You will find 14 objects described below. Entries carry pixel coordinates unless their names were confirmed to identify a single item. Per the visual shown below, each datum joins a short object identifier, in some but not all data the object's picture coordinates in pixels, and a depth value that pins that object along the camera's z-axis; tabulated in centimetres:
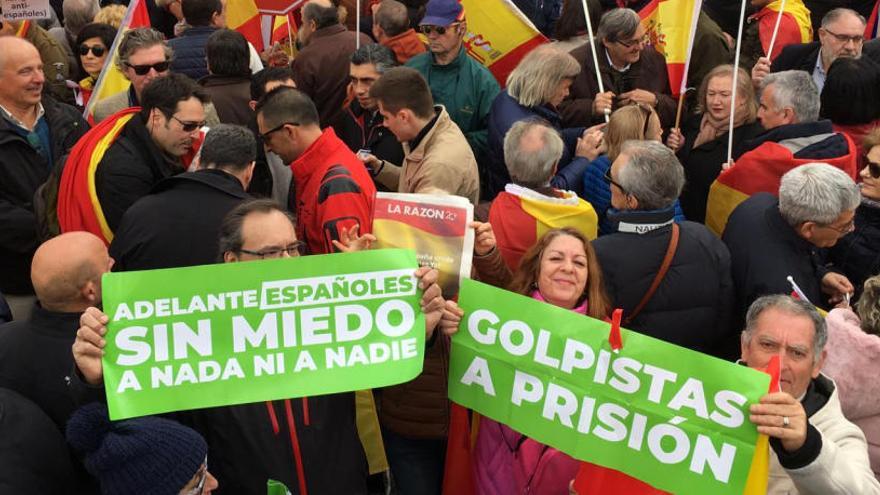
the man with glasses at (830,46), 681
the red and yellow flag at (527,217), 457
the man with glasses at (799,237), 430
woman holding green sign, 351
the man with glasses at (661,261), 422
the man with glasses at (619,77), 673
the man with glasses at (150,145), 496
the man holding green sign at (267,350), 313
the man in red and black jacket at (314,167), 458
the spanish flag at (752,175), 521
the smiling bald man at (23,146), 534
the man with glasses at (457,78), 684
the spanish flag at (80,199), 489
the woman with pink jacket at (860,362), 361
